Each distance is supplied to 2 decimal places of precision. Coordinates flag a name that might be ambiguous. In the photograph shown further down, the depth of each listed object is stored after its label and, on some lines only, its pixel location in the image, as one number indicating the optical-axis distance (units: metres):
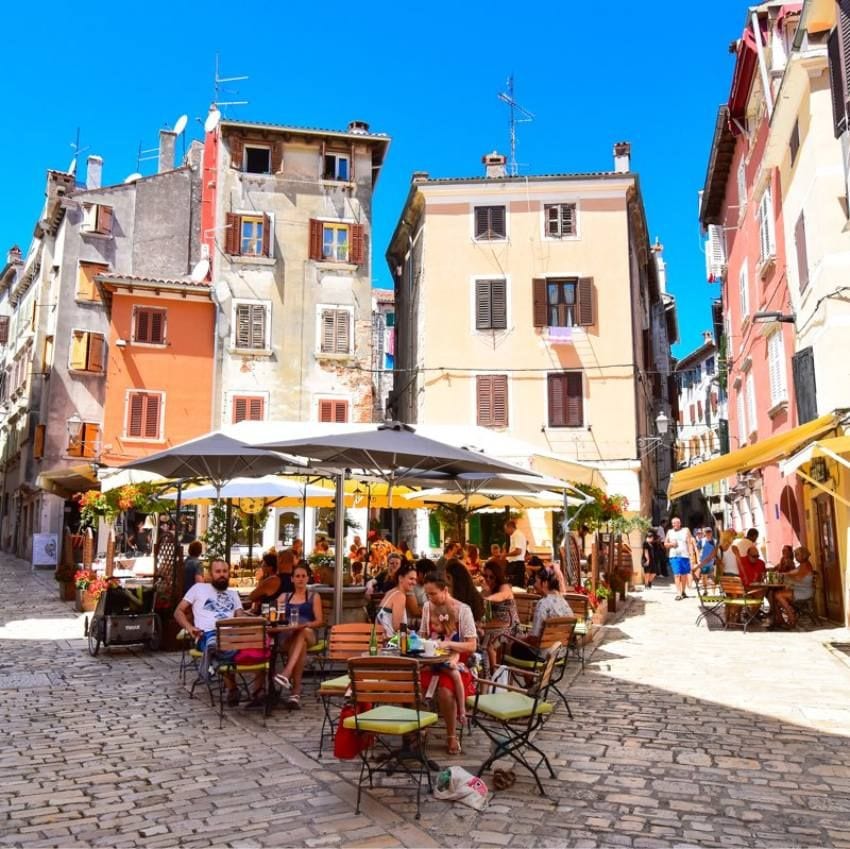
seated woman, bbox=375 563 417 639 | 7.70
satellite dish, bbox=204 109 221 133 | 29.72
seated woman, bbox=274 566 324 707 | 8.02
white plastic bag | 5.11
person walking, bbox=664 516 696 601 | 19.72
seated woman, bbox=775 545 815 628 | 13.45
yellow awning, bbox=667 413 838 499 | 11.64
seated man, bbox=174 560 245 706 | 8.44
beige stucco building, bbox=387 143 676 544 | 27.09
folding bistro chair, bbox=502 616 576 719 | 7.52
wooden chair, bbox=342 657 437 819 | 5.32
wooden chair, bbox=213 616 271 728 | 7.51
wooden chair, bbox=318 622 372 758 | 7.32
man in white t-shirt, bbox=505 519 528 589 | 14.26
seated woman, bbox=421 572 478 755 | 6.31
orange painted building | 28.09
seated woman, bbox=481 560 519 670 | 8.65
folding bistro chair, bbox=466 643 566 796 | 5.53
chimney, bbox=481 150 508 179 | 30.19
